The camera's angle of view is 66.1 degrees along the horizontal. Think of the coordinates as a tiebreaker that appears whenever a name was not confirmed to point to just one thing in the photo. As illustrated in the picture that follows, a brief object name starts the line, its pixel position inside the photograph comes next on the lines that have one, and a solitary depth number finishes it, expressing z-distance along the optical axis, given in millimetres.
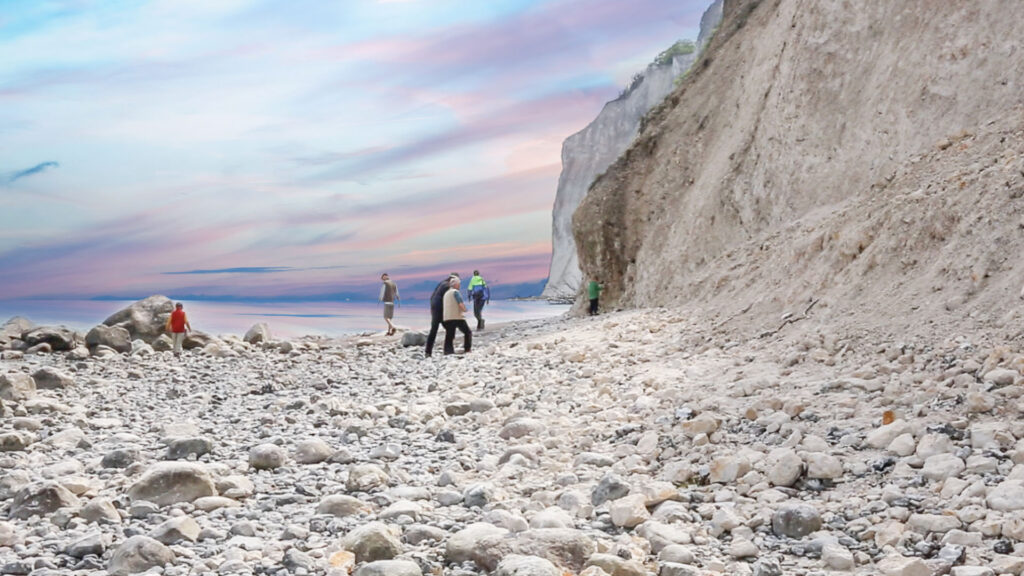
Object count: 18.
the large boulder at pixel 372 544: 4582
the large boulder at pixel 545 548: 4418
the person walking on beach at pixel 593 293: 26062
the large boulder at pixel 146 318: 24141
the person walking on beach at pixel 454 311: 16031
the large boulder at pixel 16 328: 24456
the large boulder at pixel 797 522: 4777
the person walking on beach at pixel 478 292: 23441
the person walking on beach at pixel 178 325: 20094
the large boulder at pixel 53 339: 21859
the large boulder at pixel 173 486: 5824
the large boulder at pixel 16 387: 11805
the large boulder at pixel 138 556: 4410
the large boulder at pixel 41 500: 5676
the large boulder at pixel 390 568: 4223
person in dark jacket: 16641
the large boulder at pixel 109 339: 21125
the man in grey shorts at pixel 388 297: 22859
